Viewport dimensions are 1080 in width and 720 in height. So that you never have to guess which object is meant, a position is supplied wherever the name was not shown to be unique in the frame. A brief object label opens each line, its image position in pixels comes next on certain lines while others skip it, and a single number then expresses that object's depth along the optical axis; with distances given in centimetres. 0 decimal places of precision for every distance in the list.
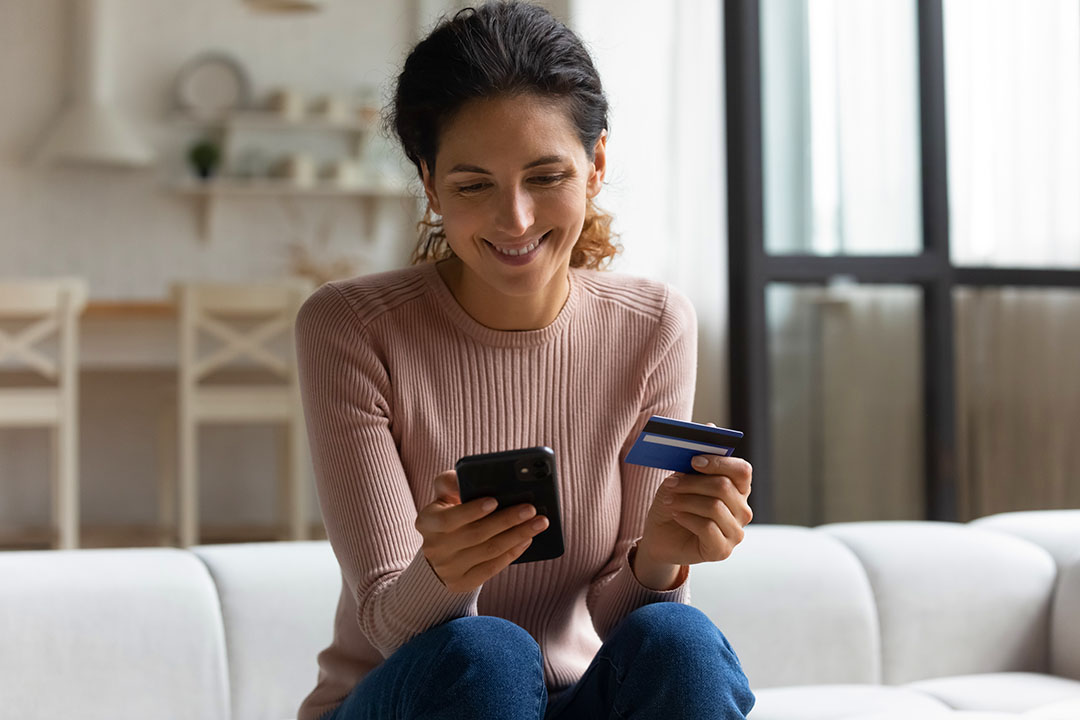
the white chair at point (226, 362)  381
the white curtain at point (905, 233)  296
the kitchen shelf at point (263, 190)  498
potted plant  499
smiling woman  103
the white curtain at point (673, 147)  359
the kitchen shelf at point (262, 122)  503
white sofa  140
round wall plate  505
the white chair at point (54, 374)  366
